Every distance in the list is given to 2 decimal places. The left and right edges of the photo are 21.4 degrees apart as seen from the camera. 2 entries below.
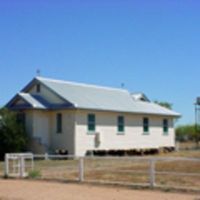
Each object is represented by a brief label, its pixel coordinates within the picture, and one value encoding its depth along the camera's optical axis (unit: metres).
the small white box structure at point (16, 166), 20.50
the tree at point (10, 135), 33.41
